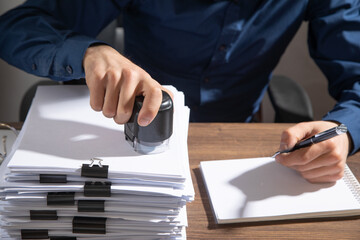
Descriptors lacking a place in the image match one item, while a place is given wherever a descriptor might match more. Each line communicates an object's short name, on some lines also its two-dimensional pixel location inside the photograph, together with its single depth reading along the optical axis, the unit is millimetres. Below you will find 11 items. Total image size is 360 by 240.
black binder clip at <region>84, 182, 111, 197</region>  550
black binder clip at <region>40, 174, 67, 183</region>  554
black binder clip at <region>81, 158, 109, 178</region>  551
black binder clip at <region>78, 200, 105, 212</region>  561
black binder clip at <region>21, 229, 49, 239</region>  581
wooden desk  644
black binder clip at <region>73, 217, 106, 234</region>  576
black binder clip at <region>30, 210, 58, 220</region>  566
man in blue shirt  679
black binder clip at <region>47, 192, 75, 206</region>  556
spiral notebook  662
